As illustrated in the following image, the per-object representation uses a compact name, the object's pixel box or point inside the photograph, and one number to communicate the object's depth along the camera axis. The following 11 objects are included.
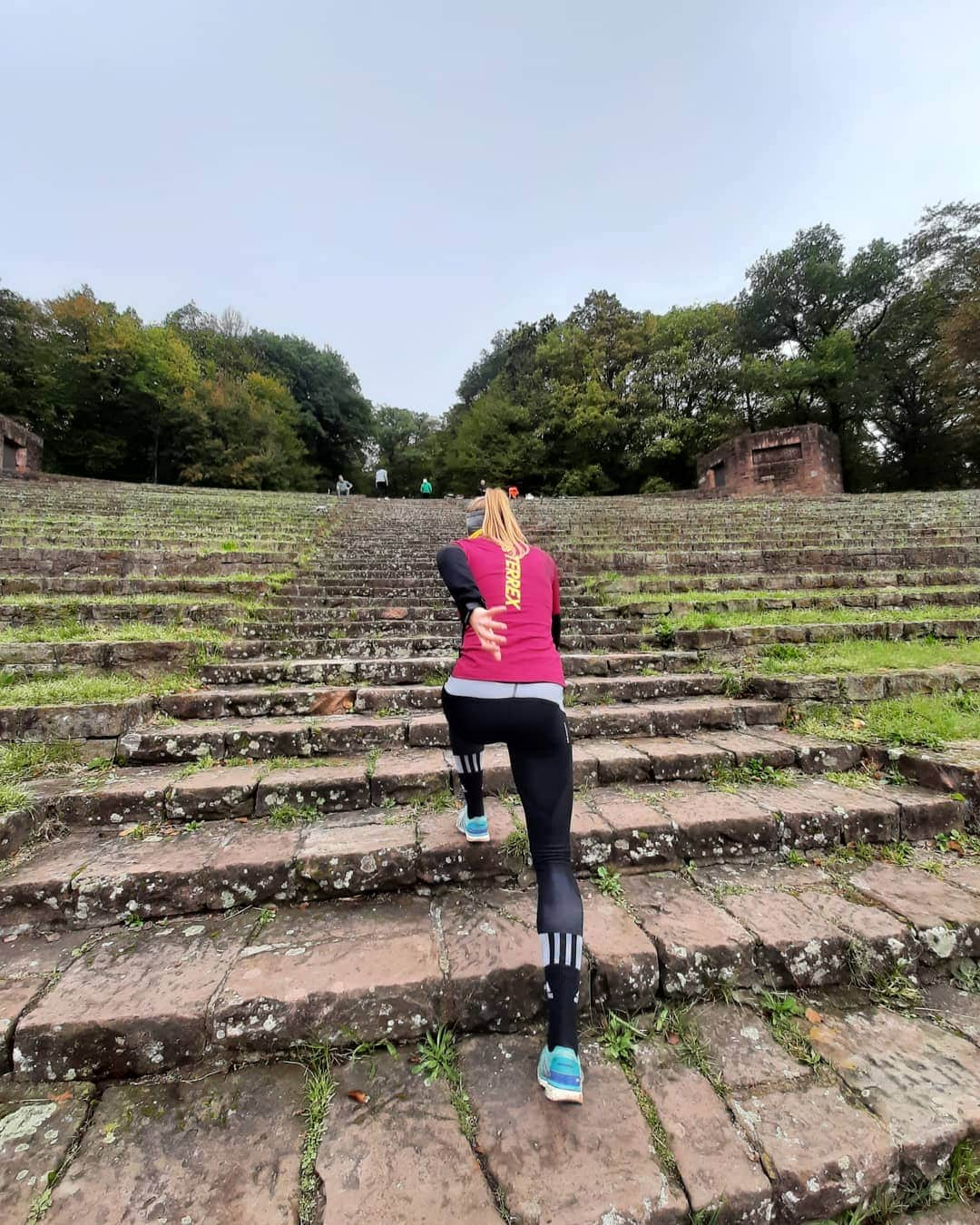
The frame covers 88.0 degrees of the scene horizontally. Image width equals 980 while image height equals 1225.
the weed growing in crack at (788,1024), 1.50
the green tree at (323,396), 31.33
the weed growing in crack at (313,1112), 1.14
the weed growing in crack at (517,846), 2.08
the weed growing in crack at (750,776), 2.67
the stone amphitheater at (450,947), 1.22
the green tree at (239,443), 23.39
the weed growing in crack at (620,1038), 1.49
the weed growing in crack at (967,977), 1.75
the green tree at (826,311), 21.12
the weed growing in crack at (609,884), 2.00
